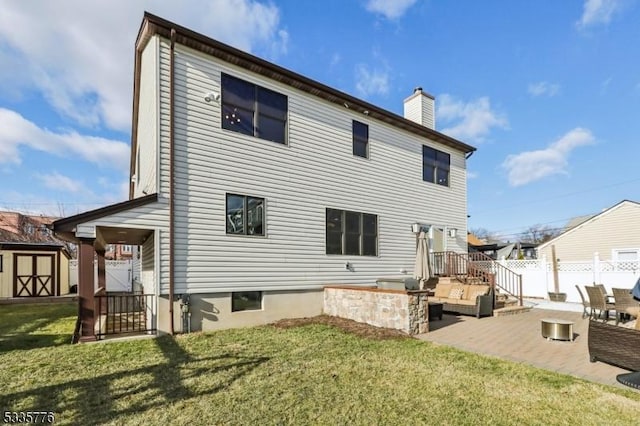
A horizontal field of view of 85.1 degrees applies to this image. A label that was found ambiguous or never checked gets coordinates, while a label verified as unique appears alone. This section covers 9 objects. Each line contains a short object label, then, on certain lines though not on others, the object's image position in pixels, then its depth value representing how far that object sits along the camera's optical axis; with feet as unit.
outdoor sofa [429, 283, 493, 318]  32.57
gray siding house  25.59
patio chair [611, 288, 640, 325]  27.04
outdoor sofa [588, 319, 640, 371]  16.22
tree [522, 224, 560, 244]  198.08
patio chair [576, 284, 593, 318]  31.22
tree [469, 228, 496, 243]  227.81
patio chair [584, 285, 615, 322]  28.50
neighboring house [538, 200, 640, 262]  59.52
